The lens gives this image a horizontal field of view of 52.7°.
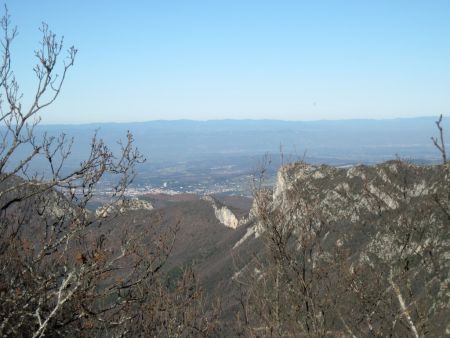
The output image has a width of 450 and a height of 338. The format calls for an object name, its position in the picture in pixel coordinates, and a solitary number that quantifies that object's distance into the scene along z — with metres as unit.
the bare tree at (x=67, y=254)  7.82
